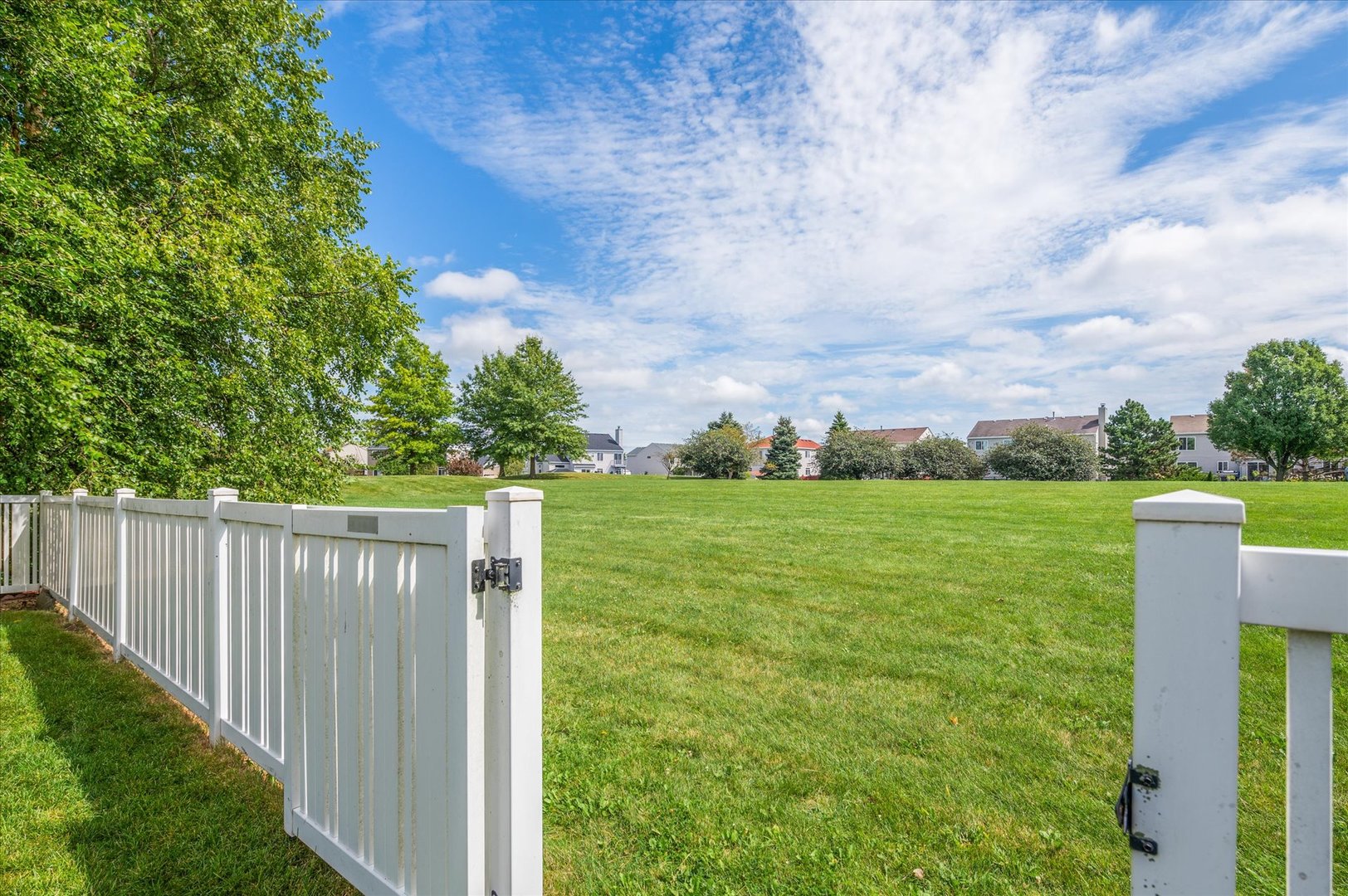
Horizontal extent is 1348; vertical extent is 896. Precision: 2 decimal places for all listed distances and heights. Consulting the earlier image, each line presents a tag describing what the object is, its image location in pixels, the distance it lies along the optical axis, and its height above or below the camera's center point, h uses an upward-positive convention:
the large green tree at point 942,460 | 38.81 -0.88
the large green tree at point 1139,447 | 41.16 +0.01
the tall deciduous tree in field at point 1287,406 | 37.69 +2.72
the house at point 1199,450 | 56.03 -0.22
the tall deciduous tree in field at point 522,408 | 41.69 +2.85
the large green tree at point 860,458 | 40.31 -0.72
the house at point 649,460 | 80.88 -1.71
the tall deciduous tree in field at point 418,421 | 32.66 +1.63
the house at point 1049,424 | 61.03 +2.09
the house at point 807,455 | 64.12 -0.94
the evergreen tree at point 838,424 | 55.12 +2.19
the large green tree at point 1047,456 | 35.47 -0.55
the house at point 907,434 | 71.88 +1.64
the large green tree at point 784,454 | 48.53 -0.54
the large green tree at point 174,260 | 5.86 +2.45
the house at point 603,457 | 75.69 -1.30
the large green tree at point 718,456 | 42.72 -0.67
